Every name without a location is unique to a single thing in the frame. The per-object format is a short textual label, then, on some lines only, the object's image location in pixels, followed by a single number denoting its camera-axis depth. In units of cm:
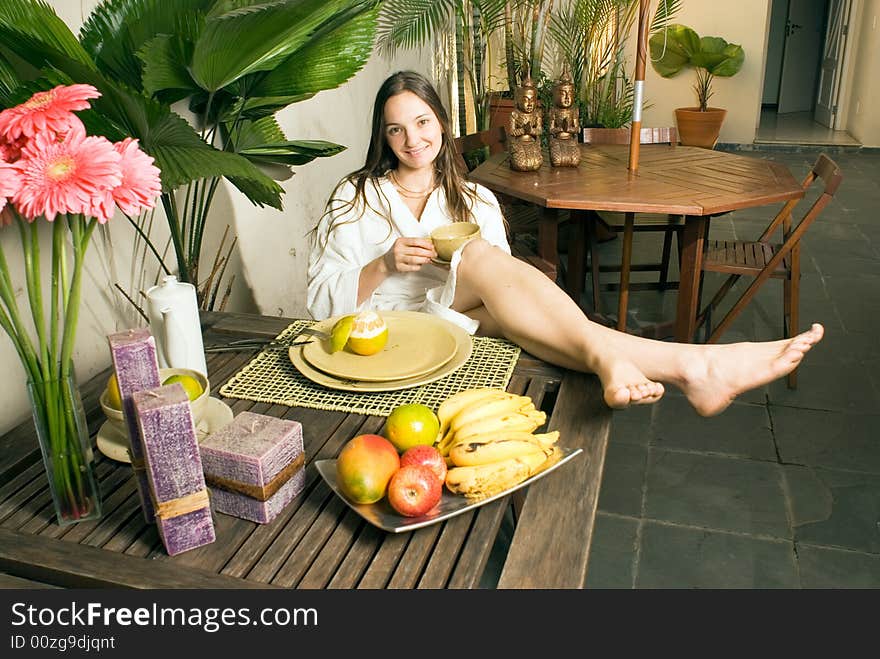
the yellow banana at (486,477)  117
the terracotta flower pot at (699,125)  830
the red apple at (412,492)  112
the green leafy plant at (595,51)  587
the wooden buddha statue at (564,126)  347
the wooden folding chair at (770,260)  309
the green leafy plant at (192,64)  142
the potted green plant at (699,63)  833
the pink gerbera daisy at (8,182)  102
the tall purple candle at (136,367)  110
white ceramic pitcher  152
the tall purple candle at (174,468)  102
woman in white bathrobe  171
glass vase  113
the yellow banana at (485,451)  122
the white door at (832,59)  888
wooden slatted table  105
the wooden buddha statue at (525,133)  337
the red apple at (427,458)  119
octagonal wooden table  292
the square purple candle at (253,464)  112
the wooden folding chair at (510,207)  358
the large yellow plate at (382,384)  154
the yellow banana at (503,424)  129
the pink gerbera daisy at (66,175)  102
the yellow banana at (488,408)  133
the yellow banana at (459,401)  137
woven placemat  152
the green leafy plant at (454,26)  471
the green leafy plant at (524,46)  548
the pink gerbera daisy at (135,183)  108
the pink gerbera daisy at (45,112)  105
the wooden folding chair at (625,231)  342
